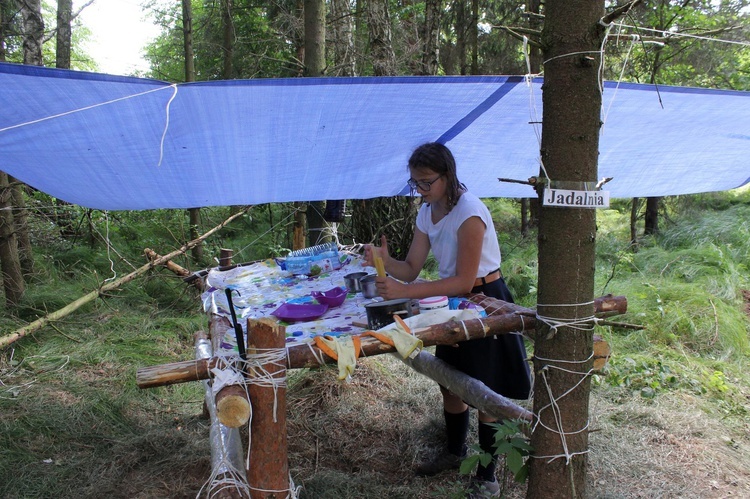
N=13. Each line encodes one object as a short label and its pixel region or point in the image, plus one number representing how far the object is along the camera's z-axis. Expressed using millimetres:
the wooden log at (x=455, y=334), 1759
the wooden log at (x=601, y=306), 2180
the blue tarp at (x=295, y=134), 2340
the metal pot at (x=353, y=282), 3031
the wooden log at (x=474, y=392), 2260
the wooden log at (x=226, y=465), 1883
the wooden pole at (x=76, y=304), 4117
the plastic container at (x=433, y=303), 2248
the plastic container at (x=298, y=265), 3633
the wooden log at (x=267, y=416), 1764
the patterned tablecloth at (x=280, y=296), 2334
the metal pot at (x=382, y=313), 2203
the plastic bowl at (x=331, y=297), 2721
